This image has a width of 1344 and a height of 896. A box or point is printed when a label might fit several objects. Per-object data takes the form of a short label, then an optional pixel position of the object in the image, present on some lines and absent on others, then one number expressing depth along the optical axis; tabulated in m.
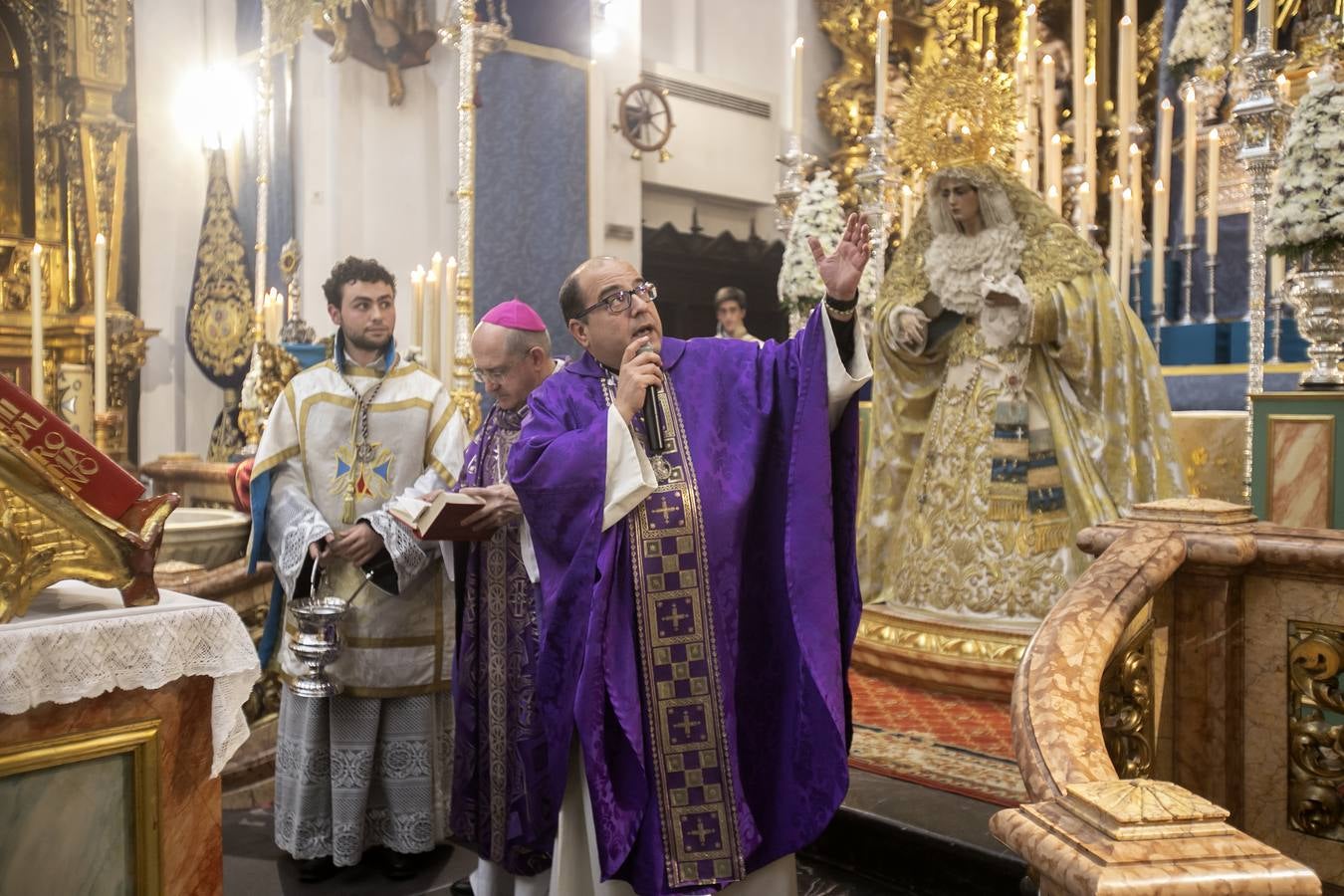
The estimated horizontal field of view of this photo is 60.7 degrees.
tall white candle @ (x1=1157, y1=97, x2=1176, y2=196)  5.60
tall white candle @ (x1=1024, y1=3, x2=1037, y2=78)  6.36
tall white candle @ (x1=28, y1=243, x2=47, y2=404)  3.67
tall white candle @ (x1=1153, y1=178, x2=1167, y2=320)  5.77
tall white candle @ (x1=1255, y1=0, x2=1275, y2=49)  3.88
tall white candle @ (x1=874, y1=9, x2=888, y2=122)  5.32
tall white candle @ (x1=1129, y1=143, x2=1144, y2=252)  6.16
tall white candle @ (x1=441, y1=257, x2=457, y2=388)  5.51
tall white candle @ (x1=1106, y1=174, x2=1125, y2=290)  5.78
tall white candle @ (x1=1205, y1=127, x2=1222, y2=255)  6.25
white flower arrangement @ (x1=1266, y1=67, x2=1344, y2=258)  3.78
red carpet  3.87
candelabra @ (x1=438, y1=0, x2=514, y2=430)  4.61
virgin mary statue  5.01
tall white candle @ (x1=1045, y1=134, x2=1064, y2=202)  5.60
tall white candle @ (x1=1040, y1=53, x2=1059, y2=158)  5.52
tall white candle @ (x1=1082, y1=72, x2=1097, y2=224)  5.10
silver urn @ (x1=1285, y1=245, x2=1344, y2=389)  3.92
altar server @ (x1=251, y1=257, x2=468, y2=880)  3.79
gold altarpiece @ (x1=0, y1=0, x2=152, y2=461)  7.55
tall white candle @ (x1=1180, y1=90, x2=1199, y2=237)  5.27
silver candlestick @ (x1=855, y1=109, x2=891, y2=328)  5.41
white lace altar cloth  2.38
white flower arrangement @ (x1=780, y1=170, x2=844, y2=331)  5.91
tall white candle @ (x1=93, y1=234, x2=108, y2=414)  4.32
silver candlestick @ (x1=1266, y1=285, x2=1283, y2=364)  5.48
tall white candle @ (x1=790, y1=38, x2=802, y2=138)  5.29
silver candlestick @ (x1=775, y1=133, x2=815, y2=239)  5.65
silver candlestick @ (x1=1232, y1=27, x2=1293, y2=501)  4.09
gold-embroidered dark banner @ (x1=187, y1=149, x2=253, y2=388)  8.16
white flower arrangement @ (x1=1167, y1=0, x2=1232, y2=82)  8.04
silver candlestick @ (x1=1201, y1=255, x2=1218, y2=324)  6.25
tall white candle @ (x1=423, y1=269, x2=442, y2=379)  5.30
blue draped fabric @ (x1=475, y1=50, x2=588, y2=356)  8.16
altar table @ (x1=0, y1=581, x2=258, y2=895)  2.44
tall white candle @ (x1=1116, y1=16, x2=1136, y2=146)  4.96
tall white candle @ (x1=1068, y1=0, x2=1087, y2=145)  5.04
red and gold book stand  2.47
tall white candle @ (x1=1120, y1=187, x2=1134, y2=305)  5.74
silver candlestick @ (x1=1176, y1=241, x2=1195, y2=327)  5.75
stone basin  4.99
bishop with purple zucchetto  3.27
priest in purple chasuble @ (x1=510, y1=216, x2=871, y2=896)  2.67
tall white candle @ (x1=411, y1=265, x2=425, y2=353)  5.43
